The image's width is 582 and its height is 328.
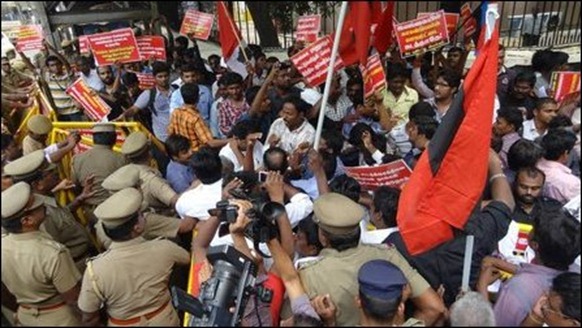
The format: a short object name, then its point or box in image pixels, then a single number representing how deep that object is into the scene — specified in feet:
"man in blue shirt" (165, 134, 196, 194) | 12.98
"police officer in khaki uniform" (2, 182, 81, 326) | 8.16
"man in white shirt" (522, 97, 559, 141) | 13.17
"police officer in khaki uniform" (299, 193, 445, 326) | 7.40
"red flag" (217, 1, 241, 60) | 17.04
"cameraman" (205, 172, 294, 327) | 7.80
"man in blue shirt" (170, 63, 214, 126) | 17.58
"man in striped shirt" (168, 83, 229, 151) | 15.33
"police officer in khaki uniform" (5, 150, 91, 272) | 10.63
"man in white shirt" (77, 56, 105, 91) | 22.36
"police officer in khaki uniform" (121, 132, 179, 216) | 11.87
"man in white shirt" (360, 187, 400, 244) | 9.07
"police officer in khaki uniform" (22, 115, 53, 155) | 14.62
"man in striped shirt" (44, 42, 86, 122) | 20.33
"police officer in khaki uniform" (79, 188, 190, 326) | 8.21
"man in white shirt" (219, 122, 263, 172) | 13.53
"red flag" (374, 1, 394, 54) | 14.86
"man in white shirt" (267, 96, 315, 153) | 14.10
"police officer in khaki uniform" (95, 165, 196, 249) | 10.74
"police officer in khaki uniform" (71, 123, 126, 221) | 12.92
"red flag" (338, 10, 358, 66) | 10.34
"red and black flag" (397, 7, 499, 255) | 8.08
